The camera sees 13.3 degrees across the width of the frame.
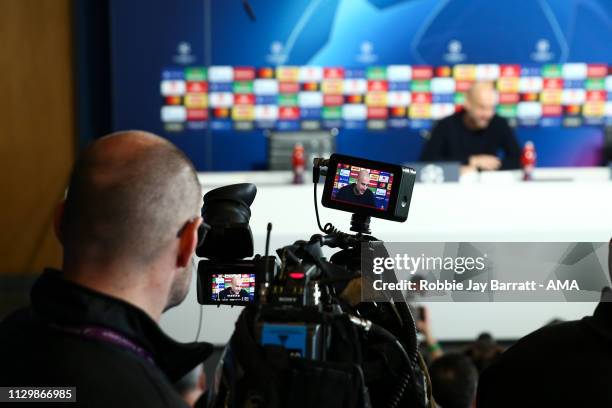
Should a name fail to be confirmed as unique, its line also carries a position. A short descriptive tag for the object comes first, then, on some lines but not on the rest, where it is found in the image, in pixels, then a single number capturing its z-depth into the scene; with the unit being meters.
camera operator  4.01
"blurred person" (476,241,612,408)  4.55
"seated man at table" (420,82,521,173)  13.38
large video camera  4.02
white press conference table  9.15
